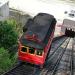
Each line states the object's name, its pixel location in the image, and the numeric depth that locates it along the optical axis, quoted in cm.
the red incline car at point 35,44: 2622
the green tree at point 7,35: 3253
